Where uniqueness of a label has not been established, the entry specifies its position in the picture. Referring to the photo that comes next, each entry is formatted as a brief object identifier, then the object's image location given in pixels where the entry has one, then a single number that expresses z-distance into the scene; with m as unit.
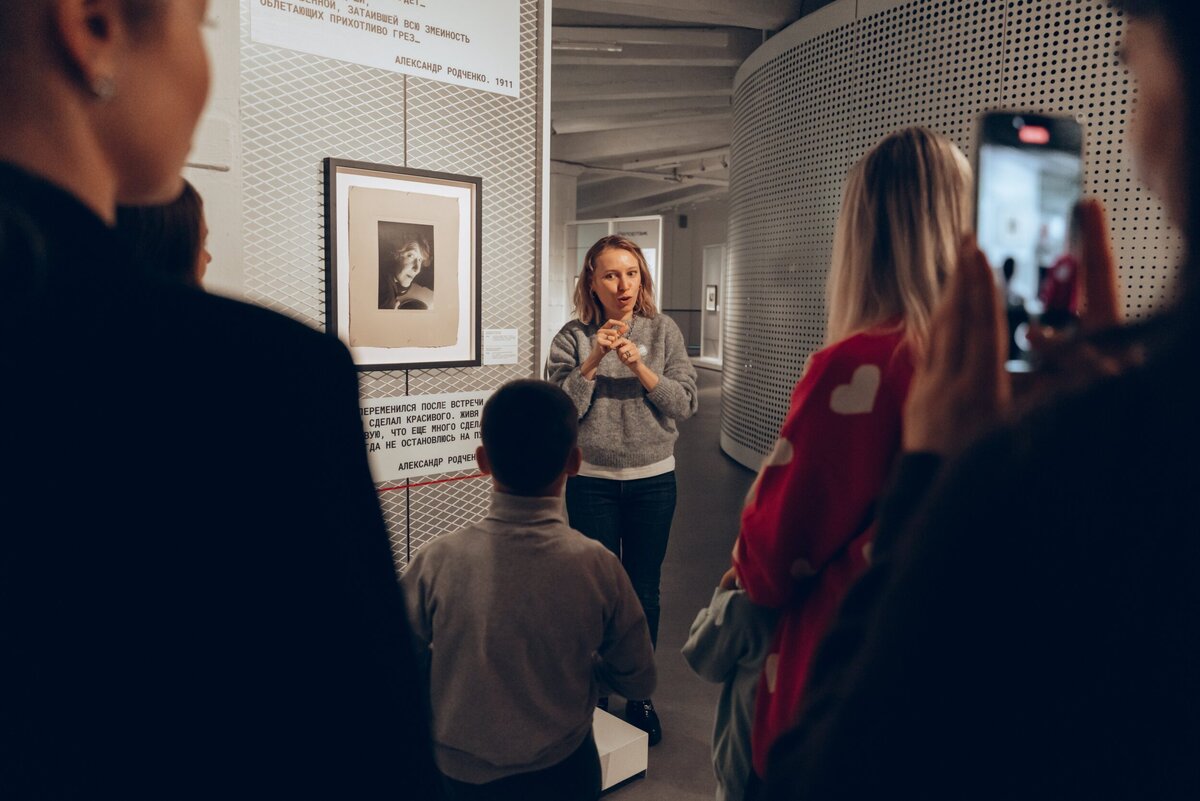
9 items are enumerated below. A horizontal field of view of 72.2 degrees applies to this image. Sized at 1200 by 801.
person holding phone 0.40
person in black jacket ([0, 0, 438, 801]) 0.50
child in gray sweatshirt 1.74
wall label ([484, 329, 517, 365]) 3.01
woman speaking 3.16
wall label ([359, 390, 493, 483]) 2.74
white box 2.81
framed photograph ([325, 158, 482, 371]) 2.60
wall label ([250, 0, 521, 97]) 2.45
